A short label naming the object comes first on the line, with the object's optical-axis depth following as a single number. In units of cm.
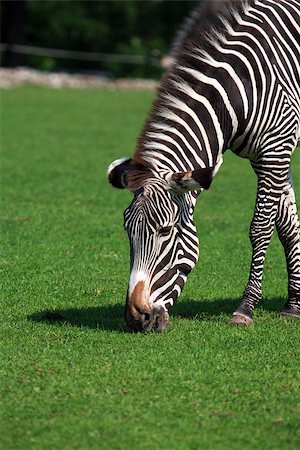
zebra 1441
